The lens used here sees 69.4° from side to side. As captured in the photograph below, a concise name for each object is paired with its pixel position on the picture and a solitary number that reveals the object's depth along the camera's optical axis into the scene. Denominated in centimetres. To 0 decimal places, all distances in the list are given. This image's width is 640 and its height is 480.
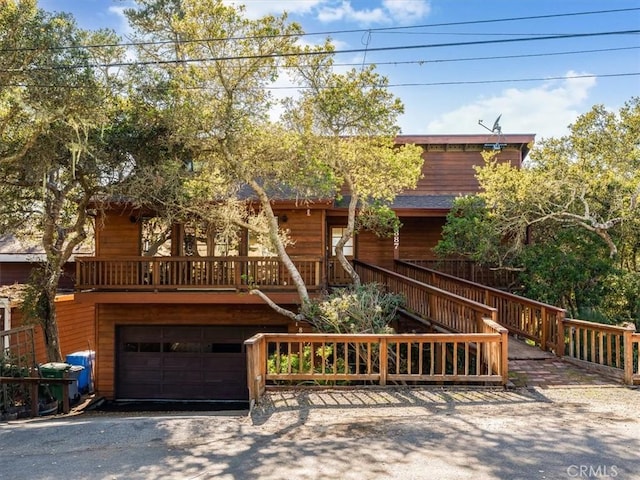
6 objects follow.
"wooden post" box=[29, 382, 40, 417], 860
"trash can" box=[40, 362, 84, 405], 1019
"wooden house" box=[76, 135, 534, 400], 1205
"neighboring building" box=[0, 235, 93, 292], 1620
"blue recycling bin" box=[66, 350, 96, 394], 1267
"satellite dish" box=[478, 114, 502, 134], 1602
